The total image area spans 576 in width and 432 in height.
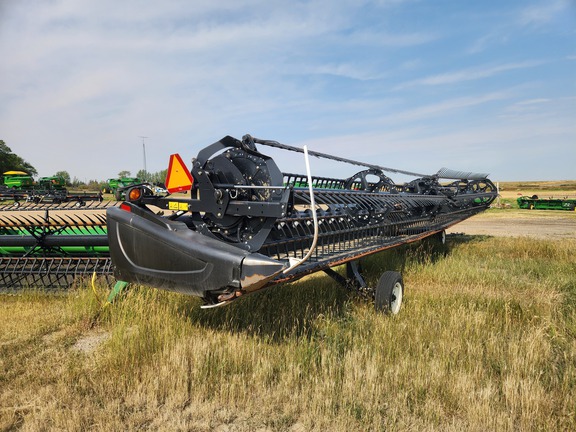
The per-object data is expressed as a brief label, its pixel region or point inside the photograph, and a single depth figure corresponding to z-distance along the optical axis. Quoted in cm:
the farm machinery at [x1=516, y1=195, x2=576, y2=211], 2672
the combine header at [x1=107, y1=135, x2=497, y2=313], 279
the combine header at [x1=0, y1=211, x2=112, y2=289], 548
